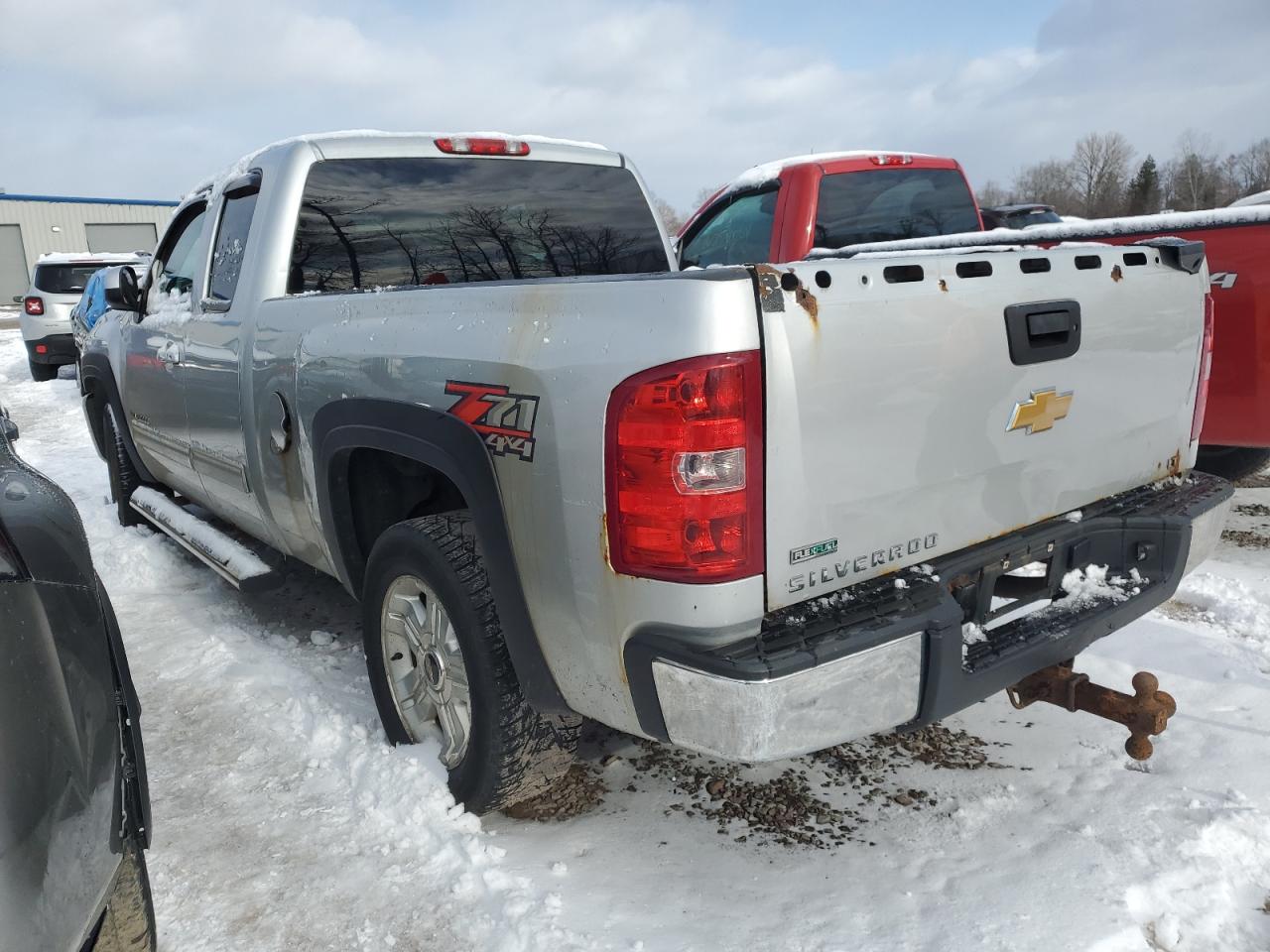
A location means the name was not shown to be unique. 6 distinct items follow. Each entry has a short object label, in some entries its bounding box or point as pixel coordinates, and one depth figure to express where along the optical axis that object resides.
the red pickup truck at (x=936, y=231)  3.91
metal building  39.72
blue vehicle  10.47
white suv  13.80
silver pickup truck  1.86
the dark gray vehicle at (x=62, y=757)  1.43
